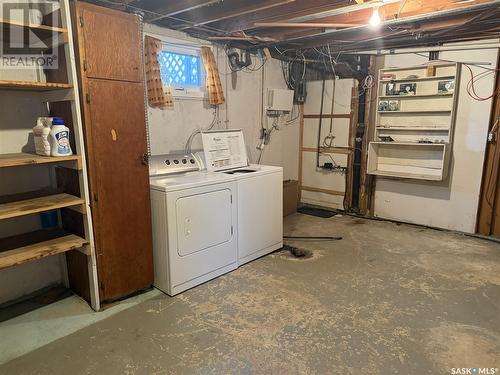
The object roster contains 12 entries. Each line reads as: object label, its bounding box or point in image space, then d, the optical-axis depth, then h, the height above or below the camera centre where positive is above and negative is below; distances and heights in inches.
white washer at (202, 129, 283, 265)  123.4 -26.1
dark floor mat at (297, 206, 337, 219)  190.3 -51.1
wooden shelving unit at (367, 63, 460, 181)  154.6 -1.1
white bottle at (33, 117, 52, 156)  83.0 -3.7
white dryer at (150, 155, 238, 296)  100.8 -32.6
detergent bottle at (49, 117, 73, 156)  82.4 -4.4
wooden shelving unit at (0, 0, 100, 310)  77.7 -19.6
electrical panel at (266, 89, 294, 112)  173.9 +10.9
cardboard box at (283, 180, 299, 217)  184.4 -40.6
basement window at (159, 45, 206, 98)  130.7 +19.5
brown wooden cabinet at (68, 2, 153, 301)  85.0 -6.1
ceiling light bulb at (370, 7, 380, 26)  105.8 +31.7
